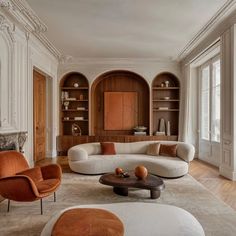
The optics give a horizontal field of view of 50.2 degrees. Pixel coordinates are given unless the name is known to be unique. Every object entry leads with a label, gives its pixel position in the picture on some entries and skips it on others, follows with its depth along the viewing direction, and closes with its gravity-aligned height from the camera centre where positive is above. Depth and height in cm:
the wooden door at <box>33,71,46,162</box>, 702 -2
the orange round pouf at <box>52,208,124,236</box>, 199 -92
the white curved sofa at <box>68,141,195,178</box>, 527 -103
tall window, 684 +41
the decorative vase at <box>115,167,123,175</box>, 432 -97
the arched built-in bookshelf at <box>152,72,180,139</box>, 862 +41
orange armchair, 319 -89
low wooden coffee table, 382 -106
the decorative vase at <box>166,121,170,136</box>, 837 -44
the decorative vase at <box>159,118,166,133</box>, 851 -38
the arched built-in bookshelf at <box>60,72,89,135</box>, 857 +42
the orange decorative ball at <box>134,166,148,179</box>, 404 -92
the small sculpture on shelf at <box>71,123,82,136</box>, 866 -48
